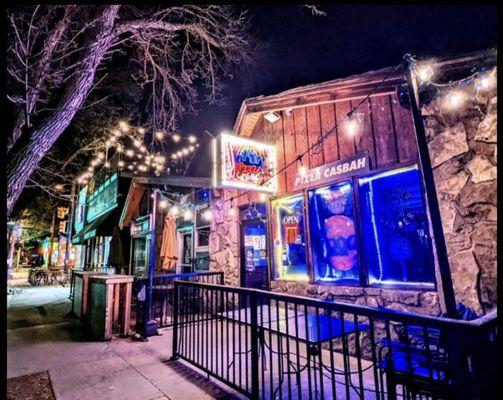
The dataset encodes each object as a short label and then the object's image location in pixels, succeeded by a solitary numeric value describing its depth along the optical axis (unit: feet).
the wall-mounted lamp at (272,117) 24.93
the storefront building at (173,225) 31.60
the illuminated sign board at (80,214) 72.18
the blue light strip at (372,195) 16.97
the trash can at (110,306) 21.67
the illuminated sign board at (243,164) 22.12
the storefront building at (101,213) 46.67
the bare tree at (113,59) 15.69
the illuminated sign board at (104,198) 44.57
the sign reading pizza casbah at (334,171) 18.43
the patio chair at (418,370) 7.47
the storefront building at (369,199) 13.61
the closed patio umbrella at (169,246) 31.45
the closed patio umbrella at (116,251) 39.72
